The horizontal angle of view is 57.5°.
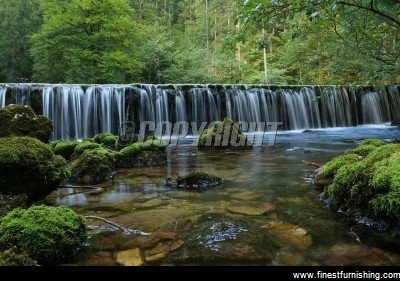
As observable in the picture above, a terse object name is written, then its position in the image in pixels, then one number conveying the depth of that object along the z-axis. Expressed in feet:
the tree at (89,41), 84.38
